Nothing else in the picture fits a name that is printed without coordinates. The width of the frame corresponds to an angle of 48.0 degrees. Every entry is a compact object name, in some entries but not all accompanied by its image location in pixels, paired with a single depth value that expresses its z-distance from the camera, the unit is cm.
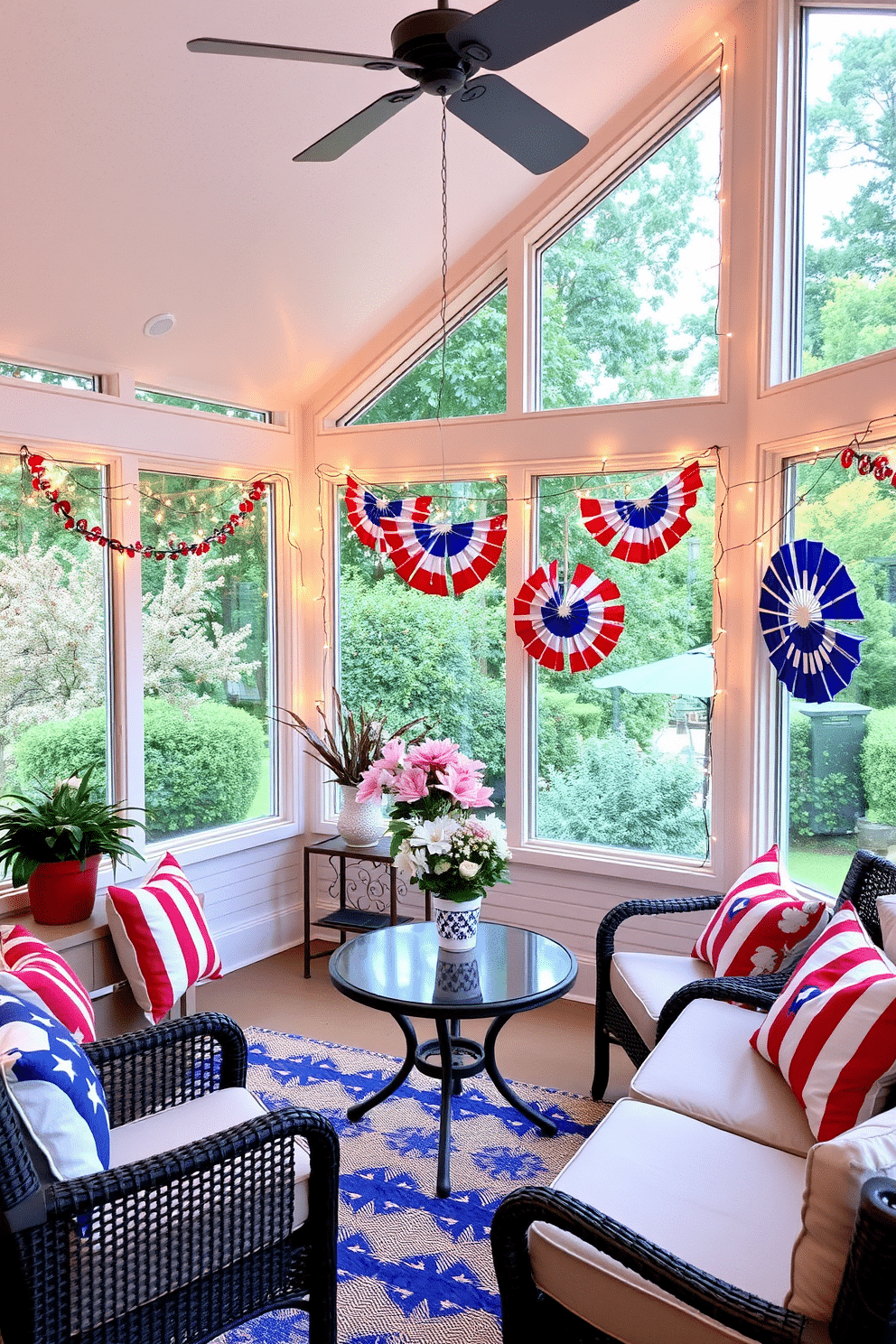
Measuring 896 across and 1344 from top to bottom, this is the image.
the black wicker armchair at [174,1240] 174
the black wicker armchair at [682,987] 276
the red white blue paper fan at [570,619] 428
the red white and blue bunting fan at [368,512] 468
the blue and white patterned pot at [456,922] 305
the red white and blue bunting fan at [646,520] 403
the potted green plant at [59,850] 337
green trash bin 346
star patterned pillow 184
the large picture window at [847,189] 331
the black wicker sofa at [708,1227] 155
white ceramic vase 454
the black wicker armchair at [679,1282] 149
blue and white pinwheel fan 339
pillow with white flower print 293
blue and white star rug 238
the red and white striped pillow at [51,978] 240
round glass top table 281
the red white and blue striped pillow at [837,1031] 209
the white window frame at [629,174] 396
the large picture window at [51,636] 376
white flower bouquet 293
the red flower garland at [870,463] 322
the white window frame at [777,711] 383
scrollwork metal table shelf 446
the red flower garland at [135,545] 375
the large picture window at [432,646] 462
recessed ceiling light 394
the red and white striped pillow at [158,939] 322
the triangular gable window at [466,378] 458
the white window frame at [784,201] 370
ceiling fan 188
